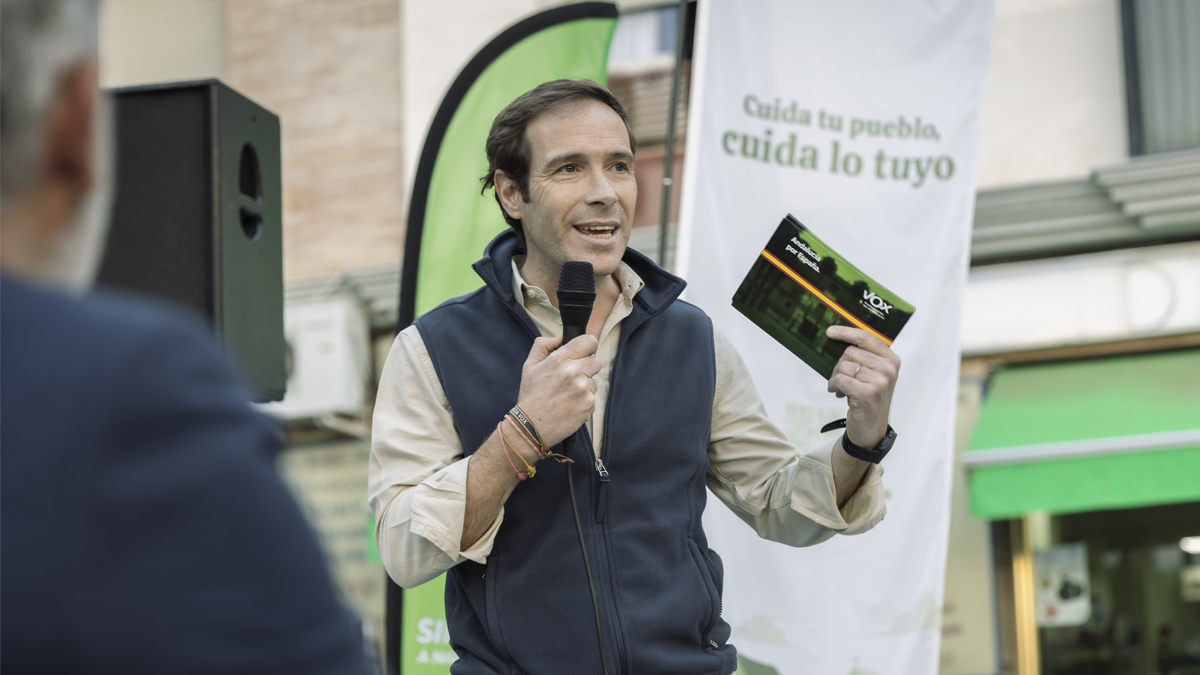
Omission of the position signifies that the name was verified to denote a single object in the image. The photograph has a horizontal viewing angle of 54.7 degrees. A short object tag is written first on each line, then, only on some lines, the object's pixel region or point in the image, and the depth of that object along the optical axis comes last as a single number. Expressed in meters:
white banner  3.87
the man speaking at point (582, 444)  2.04
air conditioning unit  8.40
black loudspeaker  2.78
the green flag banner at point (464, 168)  3.78
